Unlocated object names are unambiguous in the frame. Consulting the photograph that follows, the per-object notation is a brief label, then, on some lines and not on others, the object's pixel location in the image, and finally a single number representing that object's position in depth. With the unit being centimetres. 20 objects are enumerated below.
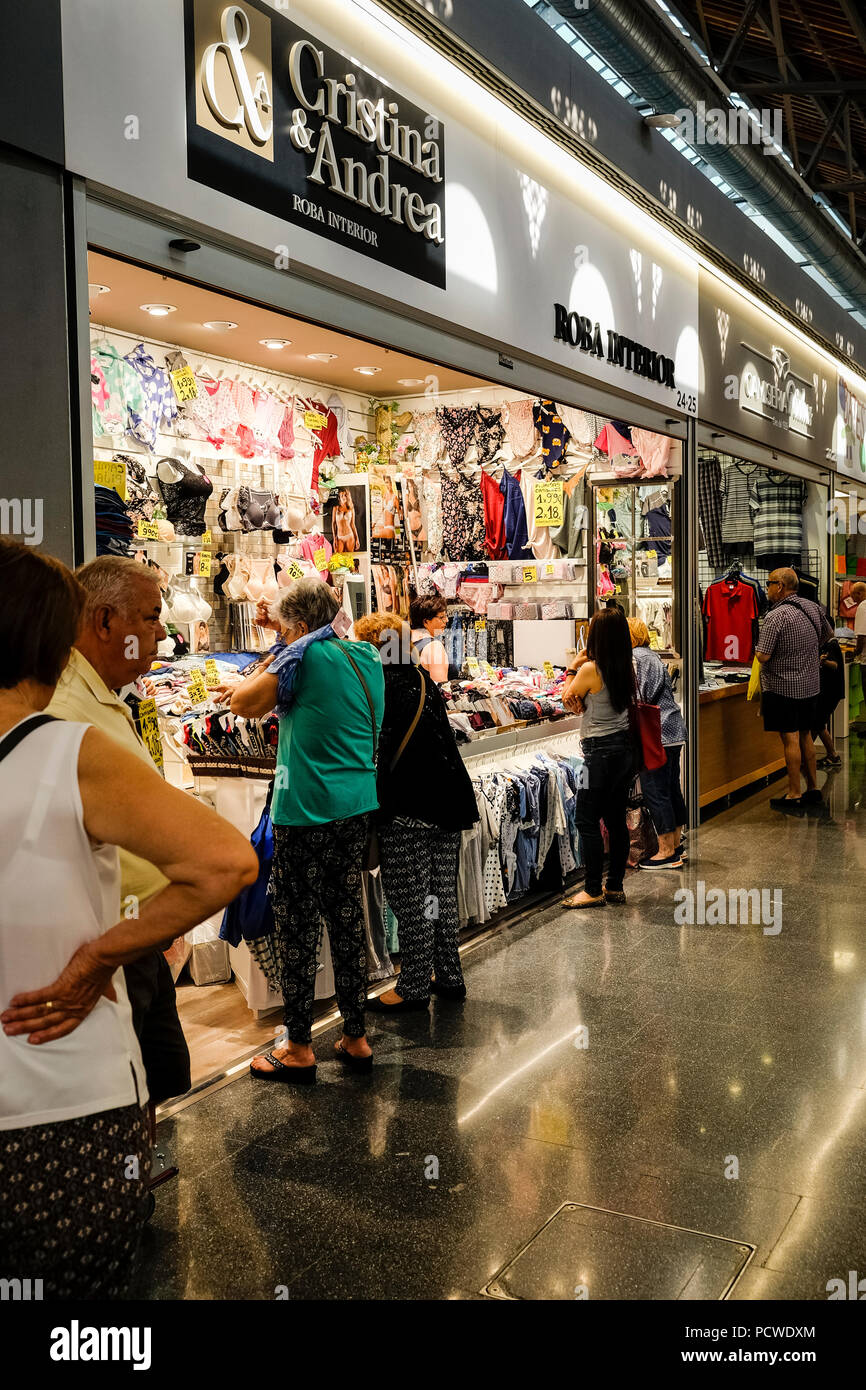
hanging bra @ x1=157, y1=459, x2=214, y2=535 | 598
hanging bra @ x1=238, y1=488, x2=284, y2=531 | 635
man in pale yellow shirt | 214
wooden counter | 843
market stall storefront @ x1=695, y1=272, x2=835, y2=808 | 844
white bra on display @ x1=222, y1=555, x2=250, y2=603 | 628
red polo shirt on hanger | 1043
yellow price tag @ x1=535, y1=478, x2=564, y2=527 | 776
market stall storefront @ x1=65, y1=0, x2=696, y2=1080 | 352
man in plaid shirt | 846
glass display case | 789
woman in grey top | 561
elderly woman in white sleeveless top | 142
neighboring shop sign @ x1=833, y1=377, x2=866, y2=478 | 1250
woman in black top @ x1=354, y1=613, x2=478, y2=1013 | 418
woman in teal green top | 364
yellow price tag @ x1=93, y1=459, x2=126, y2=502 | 360
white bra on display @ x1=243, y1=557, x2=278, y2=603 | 636
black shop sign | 343
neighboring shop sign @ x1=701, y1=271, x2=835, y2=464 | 817
